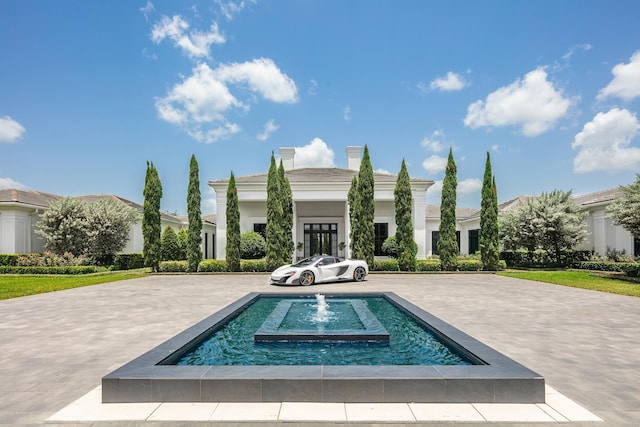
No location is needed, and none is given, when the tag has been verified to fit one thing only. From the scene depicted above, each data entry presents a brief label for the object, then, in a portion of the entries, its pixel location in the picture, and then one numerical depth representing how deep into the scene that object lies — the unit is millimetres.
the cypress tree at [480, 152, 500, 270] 21422
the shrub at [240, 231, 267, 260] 23859
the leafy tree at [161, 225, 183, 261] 27648
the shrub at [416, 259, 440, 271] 21297
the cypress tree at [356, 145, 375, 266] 21812
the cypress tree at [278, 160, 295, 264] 23281
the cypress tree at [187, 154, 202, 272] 21328
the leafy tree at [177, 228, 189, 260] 28677
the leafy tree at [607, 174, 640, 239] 15750
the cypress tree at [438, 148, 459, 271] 21234
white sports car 14382
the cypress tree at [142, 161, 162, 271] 21406
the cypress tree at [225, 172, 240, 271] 21141
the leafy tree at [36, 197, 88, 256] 22906
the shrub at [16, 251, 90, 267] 21984
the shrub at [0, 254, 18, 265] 22172
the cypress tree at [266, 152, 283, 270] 21156
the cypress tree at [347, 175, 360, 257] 22561
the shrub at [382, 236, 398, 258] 24562
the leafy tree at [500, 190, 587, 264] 22717
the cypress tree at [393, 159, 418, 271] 21103
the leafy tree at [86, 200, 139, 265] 23484
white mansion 23469
